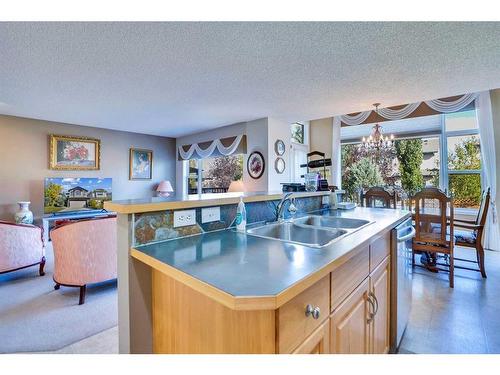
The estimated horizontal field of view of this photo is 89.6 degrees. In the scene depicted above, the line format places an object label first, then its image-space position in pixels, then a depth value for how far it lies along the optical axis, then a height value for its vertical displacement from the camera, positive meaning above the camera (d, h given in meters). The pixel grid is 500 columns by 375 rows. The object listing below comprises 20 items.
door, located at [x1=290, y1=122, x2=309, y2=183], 5.63 +0.91
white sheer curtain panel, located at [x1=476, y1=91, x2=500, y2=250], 3.96 +0.46
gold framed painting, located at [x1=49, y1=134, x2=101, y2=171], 4.59 +0.69
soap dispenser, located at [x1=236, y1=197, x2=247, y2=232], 1.38 -0.17
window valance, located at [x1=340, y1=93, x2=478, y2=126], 4.01 +1.36
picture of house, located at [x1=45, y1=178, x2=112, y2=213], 4.53 -0.09
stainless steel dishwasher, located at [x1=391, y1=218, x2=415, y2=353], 1.57 -0.63
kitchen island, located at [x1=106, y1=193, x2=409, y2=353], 0.69 -0.37
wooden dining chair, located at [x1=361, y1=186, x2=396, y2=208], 3.51 -0.17
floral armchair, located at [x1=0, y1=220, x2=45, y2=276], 2.66 -0.64
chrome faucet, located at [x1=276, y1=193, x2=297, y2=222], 1.67 -0.14
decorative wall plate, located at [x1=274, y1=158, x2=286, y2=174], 4.43 +0.39
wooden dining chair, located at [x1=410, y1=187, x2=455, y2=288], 2.68 -0.49
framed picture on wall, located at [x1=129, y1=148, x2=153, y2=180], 5.55 +0.54
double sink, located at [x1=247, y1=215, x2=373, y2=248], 1.47 -0.27
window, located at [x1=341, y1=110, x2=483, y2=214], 4.28 +0.52
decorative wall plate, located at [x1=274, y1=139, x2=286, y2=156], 4.45 +0.71
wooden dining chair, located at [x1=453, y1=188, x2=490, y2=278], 2.80 -0.62
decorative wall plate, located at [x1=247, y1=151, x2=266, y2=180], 4.39 +0.40
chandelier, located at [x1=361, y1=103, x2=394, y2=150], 3.84 +0.82
